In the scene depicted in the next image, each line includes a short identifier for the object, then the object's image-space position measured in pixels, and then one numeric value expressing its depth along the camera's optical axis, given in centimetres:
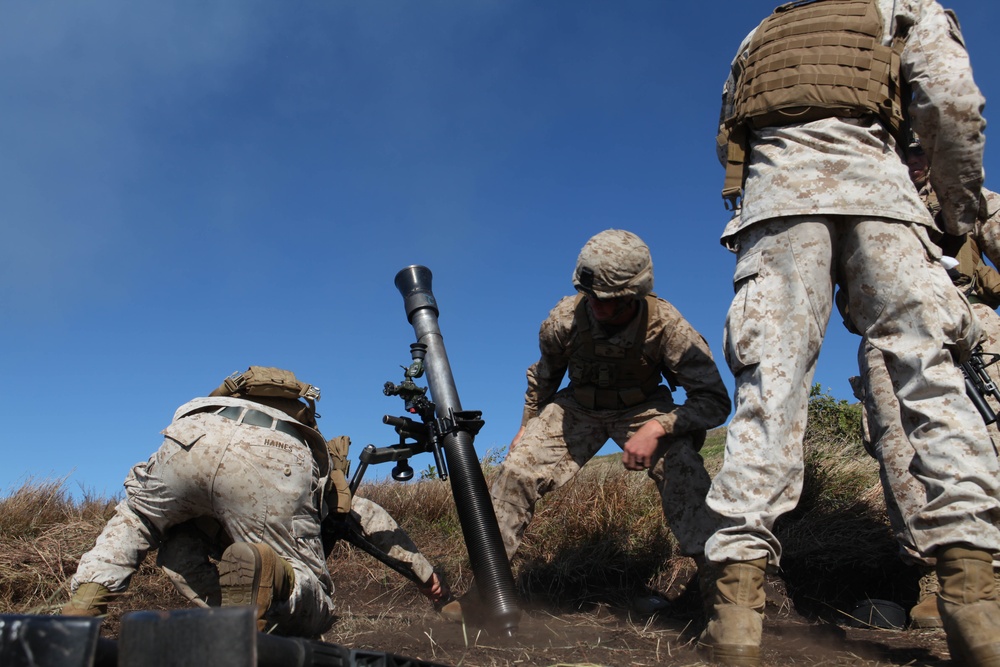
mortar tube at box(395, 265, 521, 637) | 448
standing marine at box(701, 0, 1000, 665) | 268
